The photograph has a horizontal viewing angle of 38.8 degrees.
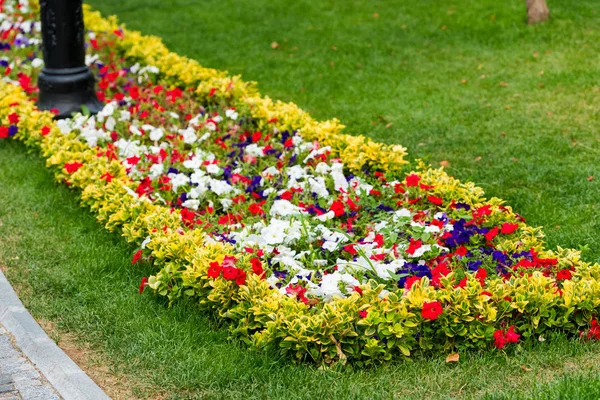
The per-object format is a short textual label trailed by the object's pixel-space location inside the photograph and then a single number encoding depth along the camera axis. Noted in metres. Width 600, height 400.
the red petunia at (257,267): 5.00
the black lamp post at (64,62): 8.28
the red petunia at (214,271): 4.84
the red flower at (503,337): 4.49
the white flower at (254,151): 7.30
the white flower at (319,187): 6.42
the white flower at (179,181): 6.62
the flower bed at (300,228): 4.52
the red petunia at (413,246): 5.29
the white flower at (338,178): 6.59
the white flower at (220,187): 6.49
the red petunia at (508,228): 5.49
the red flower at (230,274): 4.80
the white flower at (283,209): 6.04
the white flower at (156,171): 6.88
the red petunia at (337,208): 6.00
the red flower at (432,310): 4.41
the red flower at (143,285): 5.20
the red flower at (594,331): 4.59
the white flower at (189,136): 7.61
